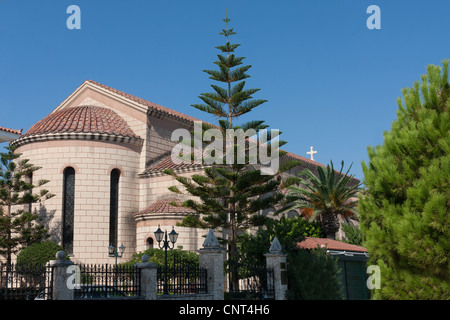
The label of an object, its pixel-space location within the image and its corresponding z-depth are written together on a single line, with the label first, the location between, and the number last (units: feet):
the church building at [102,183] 79.77
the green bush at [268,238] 56.24
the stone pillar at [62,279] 39.14
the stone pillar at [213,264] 50.65
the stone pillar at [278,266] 50.55
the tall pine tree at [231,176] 67.10
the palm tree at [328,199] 92.17
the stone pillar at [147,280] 45.16
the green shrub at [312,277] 49.96
